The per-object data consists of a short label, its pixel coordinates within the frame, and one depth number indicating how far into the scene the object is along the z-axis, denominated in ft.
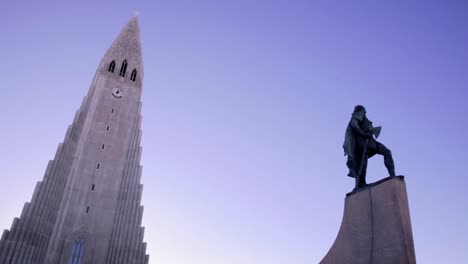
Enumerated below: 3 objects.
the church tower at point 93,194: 112.37
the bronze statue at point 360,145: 38.65
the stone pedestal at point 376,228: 30.63
